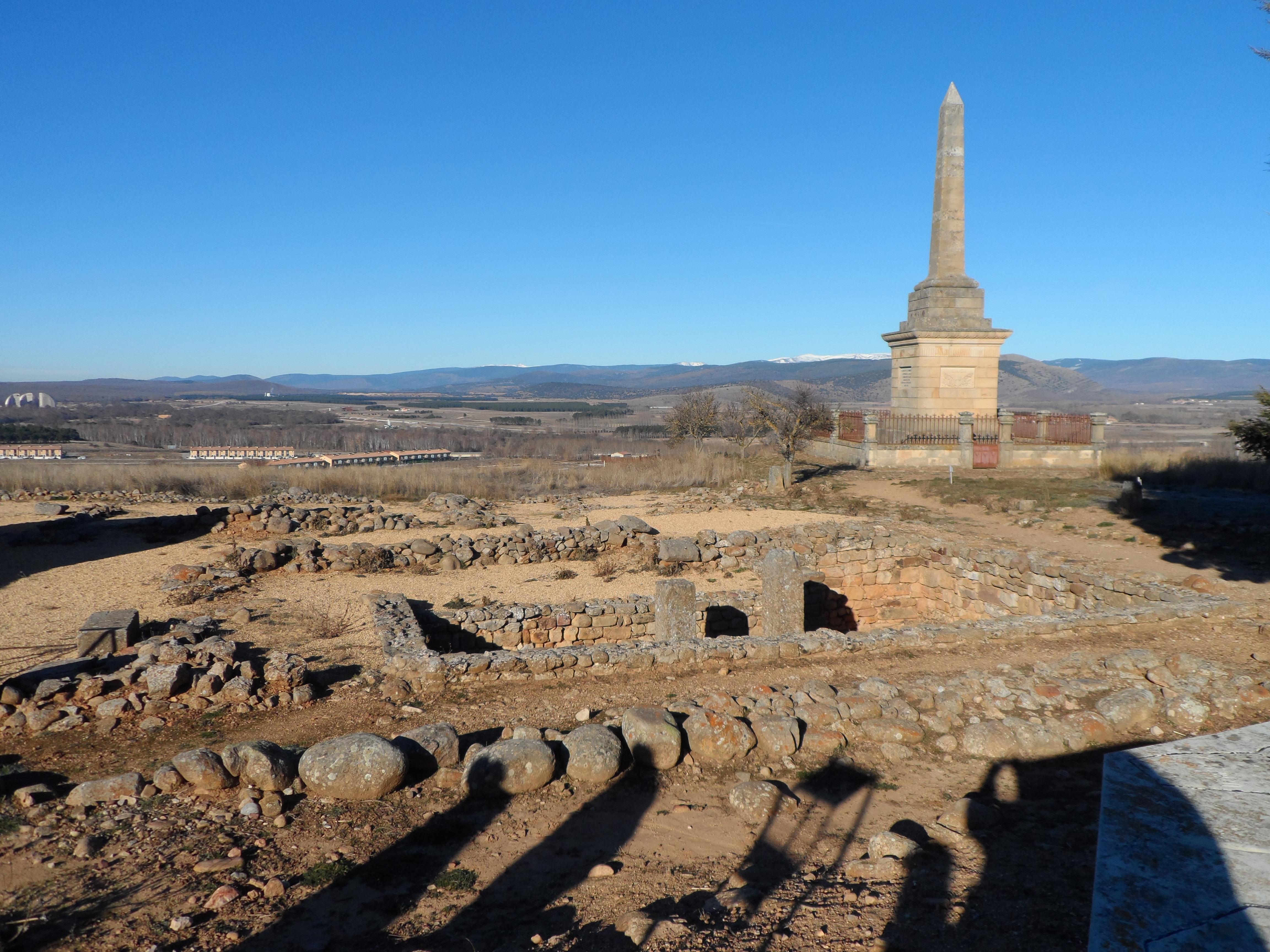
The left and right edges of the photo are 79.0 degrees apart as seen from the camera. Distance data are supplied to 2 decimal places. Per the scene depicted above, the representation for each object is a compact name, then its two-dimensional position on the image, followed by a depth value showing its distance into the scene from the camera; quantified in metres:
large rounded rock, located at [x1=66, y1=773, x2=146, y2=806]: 4.66
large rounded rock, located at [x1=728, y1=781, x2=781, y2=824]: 4.80
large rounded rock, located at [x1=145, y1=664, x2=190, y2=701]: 6.59
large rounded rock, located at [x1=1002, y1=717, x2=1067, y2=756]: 5.72
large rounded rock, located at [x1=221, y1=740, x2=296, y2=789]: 4.86
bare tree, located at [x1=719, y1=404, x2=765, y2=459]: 27.70
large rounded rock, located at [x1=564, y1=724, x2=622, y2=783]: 5.20
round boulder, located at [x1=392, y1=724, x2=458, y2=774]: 5.24
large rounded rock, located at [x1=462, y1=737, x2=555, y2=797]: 5.00
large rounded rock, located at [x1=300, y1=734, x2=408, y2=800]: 4.86
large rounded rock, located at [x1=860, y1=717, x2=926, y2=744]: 5.90
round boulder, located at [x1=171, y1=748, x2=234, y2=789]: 4.84
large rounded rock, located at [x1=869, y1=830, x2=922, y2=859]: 4.15
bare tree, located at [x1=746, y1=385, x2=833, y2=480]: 22.94
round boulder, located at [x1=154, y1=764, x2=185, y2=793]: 4.82
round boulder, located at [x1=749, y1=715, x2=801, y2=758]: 5.69
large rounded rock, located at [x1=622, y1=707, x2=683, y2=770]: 5.46
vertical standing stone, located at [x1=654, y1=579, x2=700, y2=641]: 8.84
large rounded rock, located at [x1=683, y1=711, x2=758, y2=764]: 5.57
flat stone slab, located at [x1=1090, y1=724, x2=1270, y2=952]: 1.83
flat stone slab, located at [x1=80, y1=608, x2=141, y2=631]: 8.46
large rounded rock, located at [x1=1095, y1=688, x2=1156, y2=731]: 6.07
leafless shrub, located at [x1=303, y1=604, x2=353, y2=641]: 9.60
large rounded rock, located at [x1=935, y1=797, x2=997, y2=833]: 4.60
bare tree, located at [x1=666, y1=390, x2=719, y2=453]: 38.19
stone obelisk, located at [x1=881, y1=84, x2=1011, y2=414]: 21.95
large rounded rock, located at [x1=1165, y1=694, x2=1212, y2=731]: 6.15
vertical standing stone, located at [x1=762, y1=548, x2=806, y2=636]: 9.12
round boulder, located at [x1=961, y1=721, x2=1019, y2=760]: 5.74
